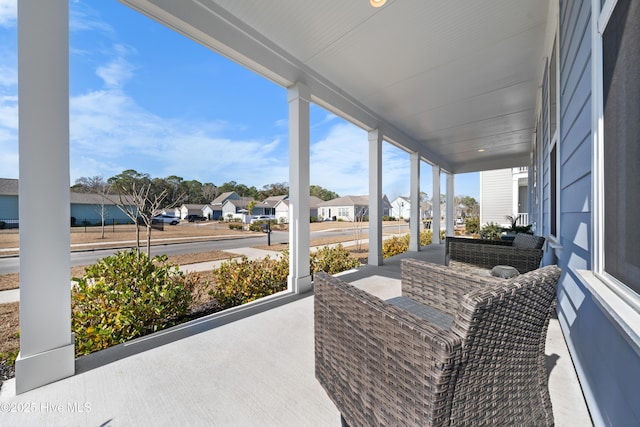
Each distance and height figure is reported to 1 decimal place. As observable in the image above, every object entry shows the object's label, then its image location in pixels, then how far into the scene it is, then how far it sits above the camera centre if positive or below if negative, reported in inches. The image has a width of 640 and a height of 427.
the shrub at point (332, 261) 162.9 -33.3
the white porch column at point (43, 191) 54.1 +5.0
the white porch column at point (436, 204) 305.6 +10.3
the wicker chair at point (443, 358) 29.6 -20.7
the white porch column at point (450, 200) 348.8 +17.4
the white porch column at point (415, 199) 251.4 +13.3
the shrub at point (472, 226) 431.8 -24.4
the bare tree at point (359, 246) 333.7 -47.6
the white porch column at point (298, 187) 122.2 +13.0
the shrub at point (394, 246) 252.7 -36.7
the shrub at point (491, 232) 284.6 -24.0
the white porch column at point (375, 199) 180.9 +9.8
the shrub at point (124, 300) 74.3 -29.4
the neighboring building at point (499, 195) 405.1 +29.2
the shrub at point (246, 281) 116.2 -34.2
